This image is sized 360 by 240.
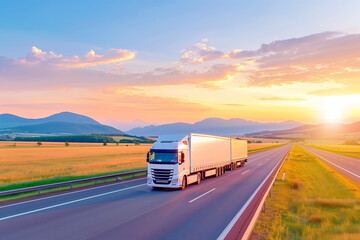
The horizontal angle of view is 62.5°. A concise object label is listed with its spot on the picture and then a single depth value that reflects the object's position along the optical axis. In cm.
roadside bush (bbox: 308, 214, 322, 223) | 1190
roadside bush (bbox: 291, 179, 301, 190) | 2103
